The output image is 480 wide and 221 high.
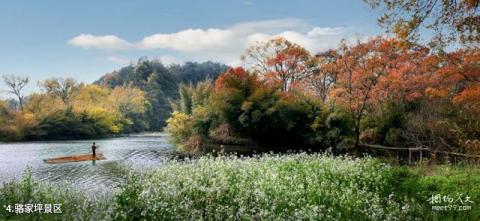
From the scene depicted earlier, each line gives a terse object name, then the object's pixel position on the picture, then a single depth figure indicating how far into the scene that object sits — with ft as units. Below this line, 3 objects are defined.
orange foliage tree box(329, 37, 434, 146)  84.58
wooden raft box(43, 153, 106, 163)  77.87
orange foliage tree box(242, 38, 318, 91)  120.16
